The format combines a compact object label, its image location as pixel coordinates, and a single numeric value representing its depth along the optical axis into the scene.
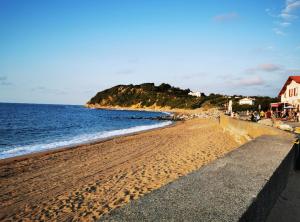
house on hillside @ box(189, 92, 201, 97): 147.39
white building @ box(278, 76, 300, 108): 30.73
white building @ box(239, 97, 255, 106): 71.12
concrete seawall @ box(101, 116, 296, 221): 2.39
